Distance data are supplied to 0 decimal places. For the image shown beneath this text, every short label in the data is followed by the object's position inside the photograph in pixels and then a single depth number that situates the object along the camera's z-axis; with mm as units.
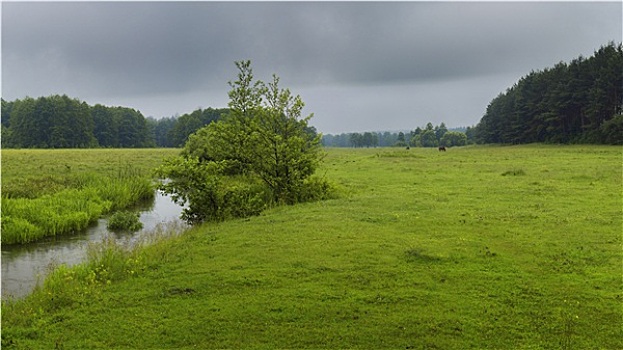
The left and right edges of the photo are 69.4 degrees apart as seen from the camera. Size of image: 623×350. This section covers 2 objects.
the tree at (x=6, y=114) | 132500
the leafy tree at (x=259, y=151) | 20156
